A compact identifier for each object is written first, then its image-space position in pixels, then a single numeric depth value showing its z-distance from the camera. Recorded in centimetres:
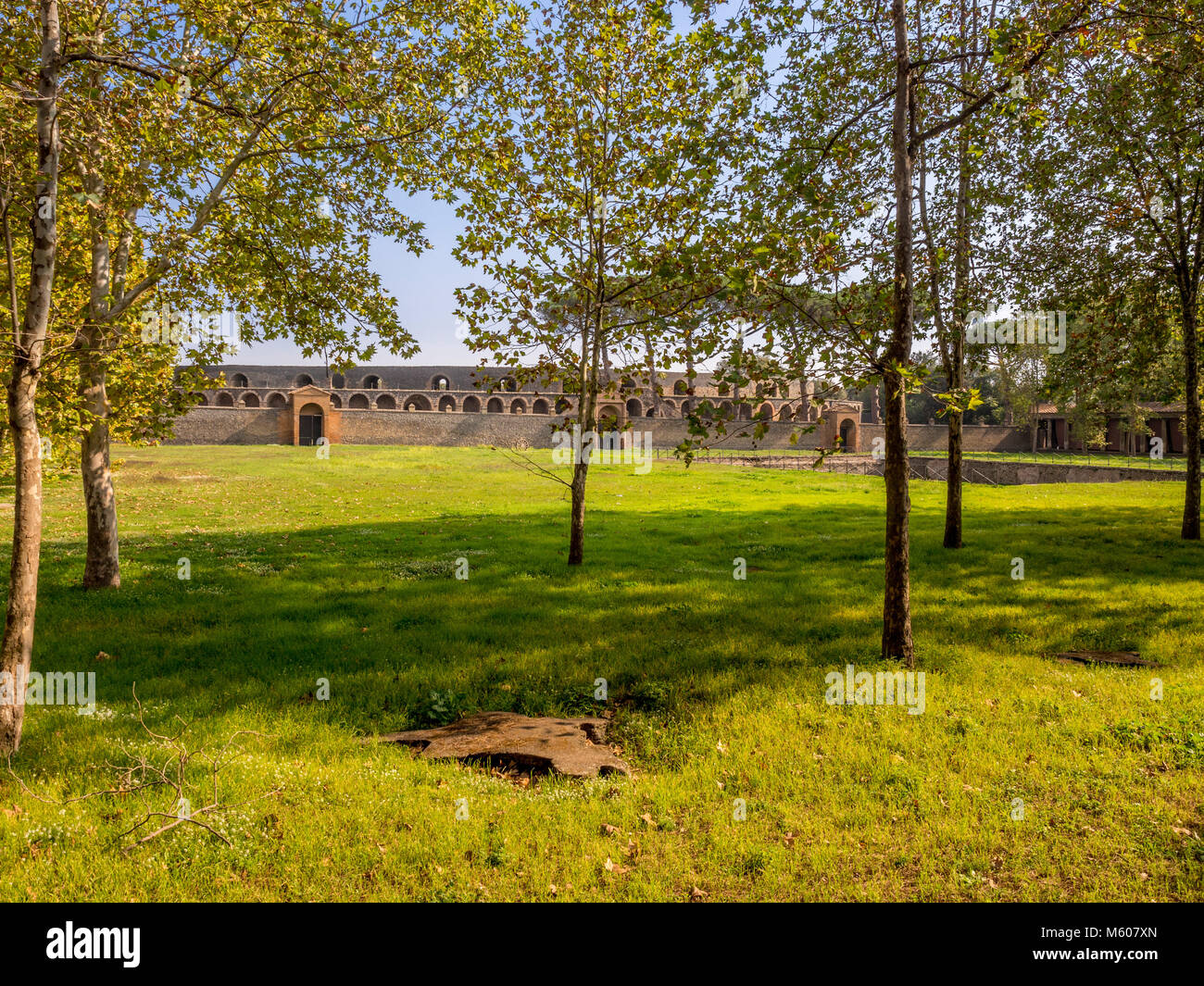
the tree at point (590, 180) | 1073
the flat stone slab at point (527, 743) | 547
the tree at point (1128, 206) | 1191
